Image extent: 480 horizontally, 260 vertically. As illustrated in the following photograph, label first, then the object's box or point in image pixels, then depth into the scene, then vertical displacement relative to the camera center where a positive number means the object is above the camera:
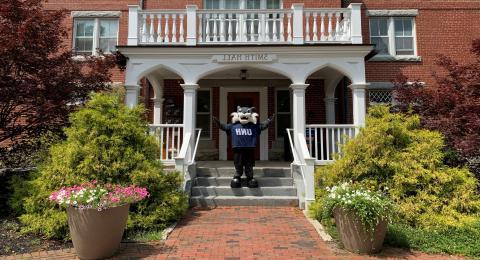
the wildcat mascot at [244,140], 8.56 +0.33
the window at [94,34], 13.02 +4.41
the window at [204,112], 13.19 +1.56
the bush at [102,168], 6.29 -0.26
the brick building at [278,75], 12.45 +3.28
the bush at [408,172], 6.19 -0.34
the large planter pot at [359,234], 5.16 -1.18
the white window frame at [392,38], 12.69 +4.20
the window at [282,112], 13.13 +1.56
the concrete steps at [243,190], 8.44 -0.89
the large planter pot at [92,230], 4.98 -1.09
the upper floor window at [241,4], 13.13 +5.58
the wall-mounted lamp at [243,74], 10.87 +2.49
